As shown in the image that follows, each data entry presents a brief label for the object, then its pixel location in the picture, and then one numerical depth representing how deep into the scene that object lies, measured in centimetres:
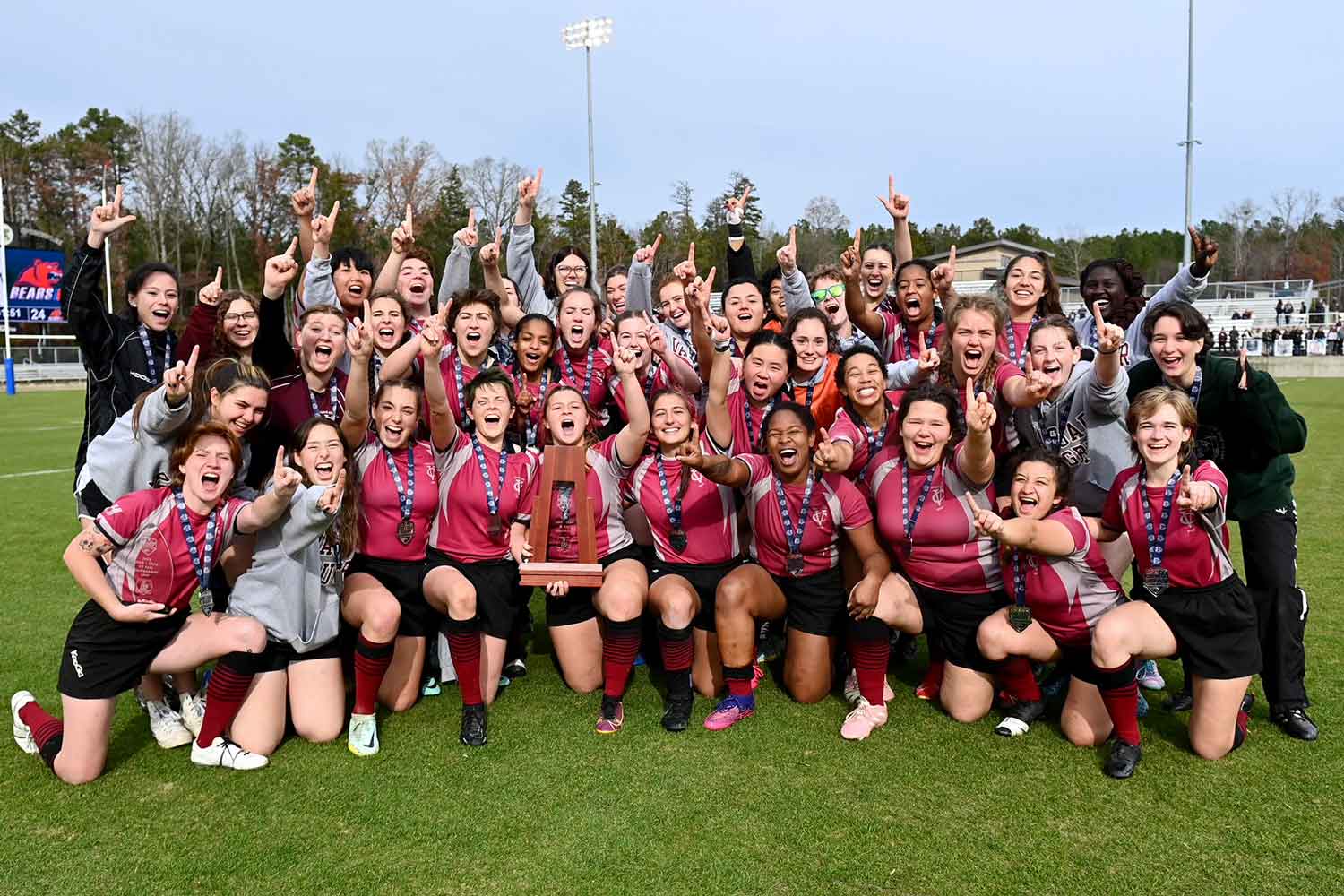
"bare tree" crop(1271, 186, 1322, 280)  7144
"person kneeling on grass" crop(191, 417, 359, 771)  368
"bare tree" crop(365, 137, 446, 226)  4638
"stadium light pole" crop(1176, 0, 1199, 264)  2580
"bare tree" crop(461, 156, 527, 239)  4694
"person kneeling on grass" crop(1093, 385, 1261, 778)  354
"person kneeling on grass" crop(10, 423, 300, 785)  349
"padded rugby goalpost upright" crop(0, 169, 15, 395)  2798
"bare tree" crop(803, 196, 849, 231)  5600
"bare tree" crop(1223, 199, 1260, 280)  7175
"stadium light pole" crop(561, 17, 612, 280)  2975
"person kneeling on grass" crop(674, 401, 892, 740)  405
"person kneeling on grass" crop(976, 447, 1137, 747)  368
